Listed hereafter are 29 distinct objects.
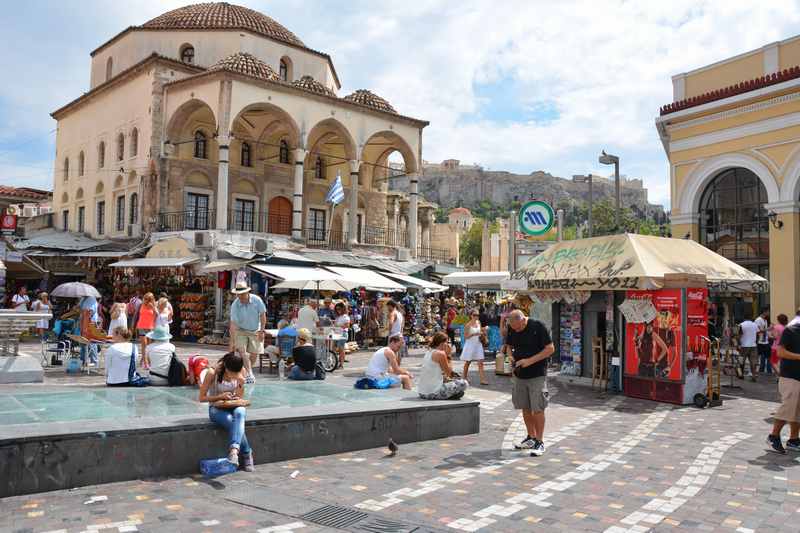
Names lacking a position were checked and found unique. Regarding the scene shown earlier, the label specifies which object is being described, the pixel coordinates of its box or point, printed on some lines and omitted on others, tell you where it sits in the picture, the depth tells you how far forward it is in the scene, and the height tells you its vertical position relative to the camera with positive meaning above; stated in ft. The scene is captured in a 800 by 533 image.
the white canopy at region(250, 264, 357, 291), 55.83 +1.94
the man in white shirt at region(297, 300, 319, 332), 47.24 -1.29
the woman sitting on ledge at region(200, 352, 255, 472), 20.25 -3.19
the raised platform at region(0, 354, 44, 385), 32.94 -3.83
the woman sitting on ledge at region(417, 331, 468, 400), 27.63 -3.32
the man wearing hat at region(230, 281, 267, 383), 32.45 -1.05
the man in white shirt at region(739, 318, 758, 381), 49.70 -2.51
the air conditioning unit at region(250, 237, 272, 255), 65.16 +5.54
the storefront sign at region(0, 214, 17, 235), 83.25 +9.43
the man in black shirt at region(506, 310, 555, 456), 23.73 -2.50
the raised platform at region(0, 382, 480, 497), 17.42 -4.16
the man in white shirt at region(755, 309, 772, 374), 51.96 -2.33
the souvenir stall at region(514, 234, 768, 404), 36.42 +0.20
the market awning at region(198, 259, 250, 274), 60.80 +3.28
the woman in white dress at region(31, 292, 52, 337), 52.85 -0.64
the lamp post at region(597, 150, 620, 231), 56.54 +12.94
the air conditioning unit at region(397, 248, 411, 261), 93.20 +7.08
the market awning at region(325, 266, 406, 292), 61.82 +2.29
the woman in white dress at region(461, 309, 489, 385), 43.19 -2.82
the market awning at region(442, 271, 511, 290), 67.15 +2.68
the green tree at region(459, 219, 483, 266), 320.50 +27.80
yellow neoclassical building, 58.18 +14.40
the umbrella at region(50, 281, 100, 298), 46.29 +0.52
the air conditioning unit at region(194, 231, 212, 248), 70.13 +6.58
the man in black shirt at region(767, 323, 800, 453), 24.50 -3.05
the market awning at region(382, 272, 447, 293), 71.92 +2.26
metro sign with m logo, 53.47 +7.28
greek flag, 76.59 +12.91
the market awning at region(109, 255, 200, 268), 67.15 +3.87
